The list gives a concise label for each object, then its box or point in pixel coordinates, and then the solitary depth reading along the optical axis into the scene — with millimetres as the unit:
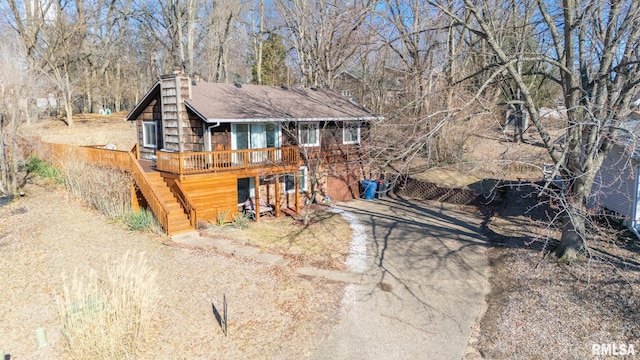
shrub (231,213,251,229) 15359
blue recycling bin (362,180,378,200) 21531
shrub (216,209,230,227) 15312
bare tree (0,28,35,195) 16594
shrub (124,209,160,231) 14039
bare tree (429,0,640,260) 9430
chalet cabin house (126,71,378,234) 15219
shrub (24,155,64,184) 20250
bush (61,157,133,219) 15484
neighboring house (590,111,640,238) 11688
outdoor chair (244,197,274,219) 17125
